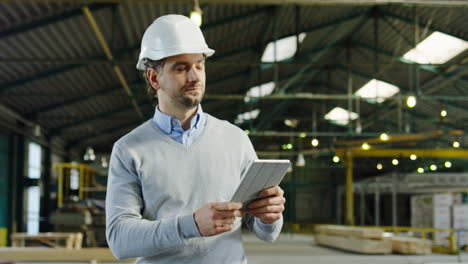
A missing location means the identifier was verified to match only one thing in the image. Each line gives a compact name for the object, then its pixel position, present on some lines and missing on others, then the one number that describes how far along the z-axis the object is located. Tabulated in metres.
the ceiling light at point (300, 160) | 22.52
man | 1.80
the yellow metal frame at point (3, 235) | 18.59
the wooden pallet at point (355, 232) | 15.22
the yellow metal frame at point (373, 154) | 22.80
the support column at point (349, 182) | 24.81
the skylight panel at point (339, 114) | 27.27
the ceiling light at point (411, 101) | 12.77
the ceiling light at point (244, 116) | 24.31
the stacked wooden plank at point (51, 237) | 10.57
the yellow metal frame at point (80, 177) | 19.92
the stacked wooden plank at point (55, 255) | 7.33
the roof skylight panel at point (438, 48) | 16.17
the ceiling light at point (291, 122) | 27.06
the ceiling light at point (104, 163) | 23.85
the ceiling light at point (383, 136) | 16.44
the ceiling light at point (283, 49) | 17.17
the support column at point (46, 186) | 23.21
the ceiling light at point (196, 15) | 7.31
